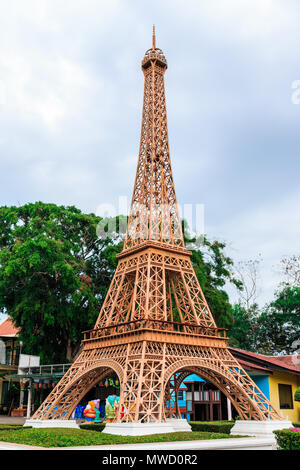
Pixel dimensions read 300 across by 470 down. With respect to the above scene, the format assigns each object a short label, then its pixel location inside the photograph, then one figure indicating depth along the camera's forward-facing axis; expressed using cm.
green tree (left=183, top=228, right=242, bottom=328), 4366
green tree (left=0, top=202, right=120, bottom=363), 3584
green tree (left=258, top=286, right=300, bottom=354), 5456
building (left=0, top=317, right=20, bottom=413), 4566
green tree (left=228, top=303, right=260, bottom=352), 5647
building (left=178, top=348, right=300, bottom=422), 2870
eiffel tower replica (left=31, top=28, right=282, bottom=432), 2247
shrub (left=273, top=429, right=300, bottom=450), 1326
